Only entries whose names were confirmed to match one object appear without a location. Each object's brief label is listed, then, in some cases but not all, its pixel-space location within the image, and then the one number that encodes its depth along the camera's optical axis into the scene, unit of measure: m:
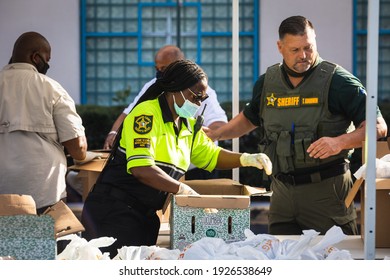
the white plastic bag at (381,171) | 5.92
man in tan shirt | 6.93
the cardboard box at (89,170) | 7.90
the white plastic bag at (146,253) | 4.96
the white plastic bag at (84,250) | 5.03
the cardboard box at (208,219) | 5.69
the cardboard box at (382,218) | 6.05
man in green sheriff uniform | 6.83
